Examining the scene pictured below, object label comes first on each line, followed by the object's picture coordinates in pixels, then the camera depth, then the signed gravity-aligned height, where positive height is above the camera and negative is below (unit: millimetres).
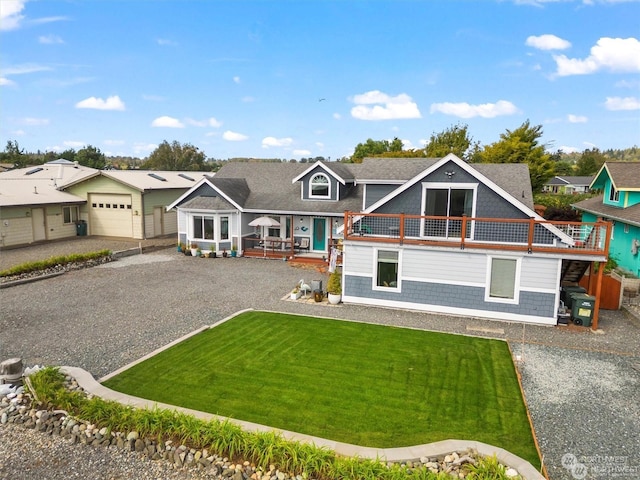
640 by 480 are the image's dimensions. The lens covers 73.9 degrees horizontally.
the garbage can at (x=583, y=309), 13047 -3715
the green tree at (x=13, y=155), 71625 +3565
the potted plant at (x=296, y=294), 15799 -4176
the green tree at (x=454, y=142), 57188 +5935
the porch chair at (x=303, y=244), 24750 -3590
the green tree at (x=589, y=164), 86875 +5014
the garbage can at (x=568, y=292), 13953 -3471
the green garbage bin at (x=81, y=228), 29875 -3510
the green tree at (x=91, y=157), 78125 +3960
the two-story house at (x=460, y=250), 13352 -2068
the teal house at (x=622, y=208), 19136 -1084
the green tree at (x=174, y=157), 90375 +4692
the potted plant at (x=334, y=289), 15281 -3824
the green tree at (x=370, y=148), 68938 +5725
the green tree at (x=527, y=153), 46094 +3603
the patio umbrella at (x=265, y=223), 23641 -2305
